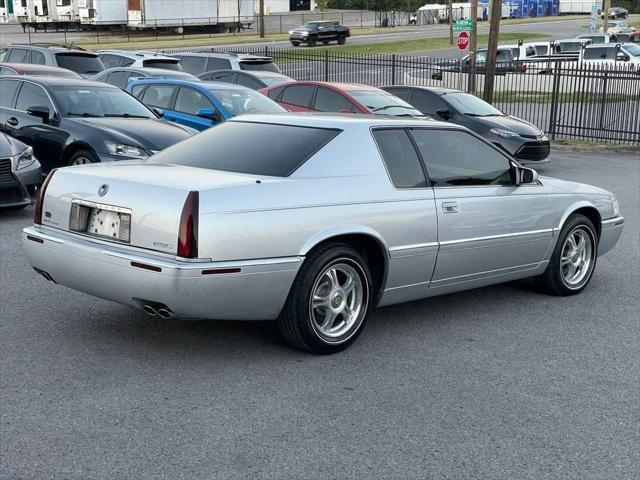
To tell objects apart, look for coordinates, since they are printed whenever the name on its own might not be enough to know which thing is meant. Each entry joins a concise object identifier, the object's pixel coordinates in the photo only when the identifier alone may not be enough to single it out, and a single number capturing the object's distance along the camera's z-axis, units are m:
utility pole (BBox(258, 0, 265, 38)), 53.50
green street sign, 23.69
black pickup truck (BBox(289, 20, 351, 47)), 53.53
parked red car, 15.52
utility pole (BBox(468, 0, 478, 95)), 24.12
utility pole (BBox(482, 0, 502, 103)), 22.97
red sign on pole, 23.86
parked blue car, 14.36
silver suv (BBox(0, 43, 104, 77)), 20.17
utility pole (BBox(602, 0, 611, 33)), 55.25
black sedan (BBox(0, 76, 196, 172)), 11.05
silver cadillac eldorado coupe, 5.08
